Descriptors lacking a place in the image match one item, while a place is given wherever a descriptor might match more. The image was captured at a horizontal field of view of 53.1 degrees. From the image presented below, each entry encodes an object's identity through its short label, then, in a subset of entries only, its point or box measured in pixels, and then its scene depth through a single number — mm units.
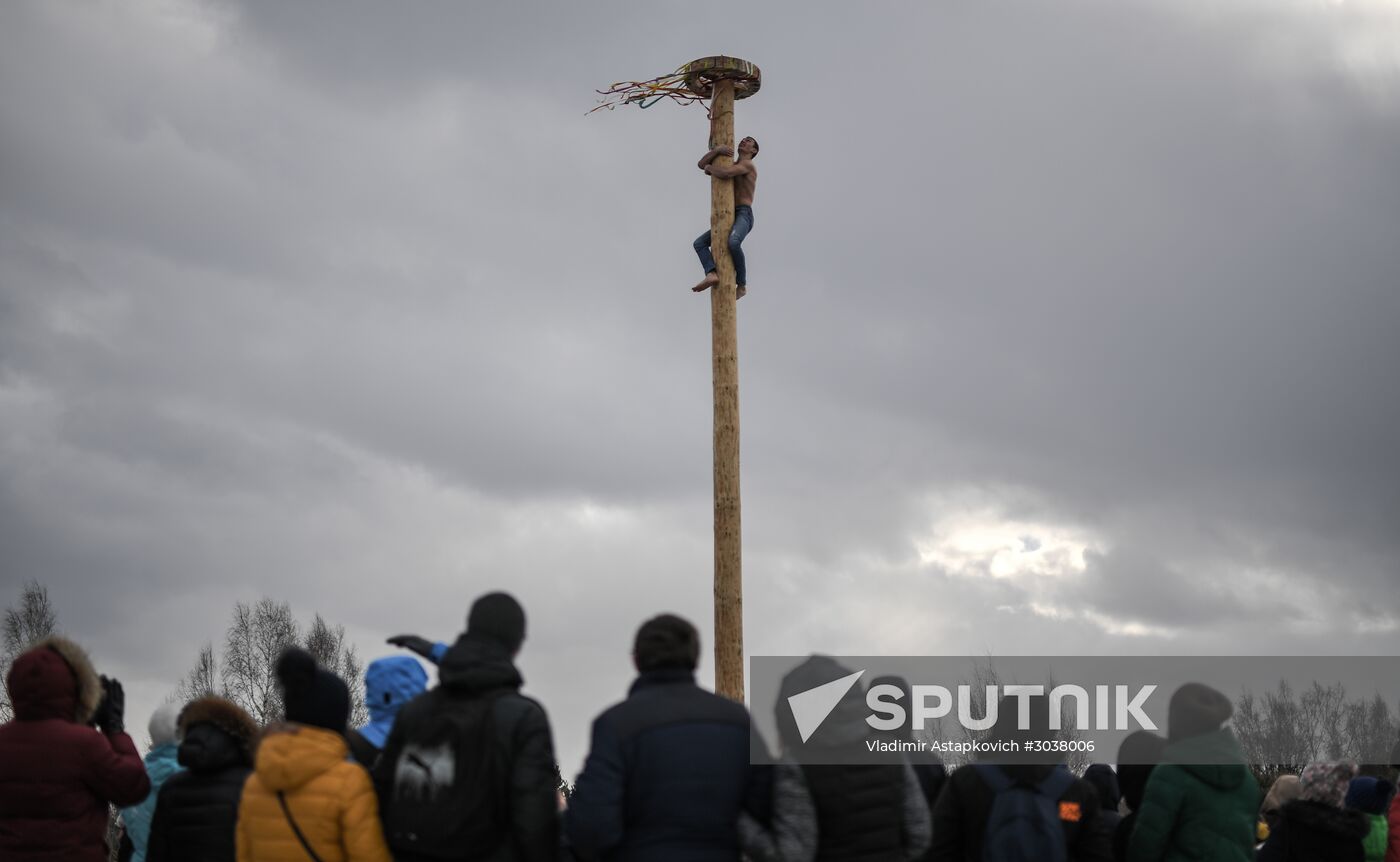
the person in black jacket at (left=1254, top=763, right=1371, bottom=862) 7637
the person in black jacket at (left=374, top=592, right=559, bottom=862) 5324
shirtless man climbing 12516
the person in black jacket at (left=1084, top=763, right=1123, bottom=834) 7957
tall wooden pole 11789
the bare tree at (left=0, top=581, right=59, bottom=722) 40031
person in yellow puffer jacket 5445
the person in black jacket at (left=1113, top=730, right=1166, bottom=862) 6922
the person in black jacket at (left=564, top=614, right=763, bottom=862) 5277
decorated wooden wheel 12742
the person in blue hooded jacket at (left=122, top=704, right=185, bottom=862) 7332
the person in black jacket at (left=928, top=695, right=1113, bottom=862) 6129
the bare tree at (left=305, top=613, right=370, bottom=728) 42969
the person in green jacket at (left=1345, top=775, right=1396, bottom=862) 8125
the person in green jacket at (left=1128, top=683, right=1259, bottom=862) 6348
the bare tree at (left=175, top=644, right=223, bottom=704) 44906
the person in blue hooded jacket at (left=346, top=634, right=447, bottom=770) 6305
